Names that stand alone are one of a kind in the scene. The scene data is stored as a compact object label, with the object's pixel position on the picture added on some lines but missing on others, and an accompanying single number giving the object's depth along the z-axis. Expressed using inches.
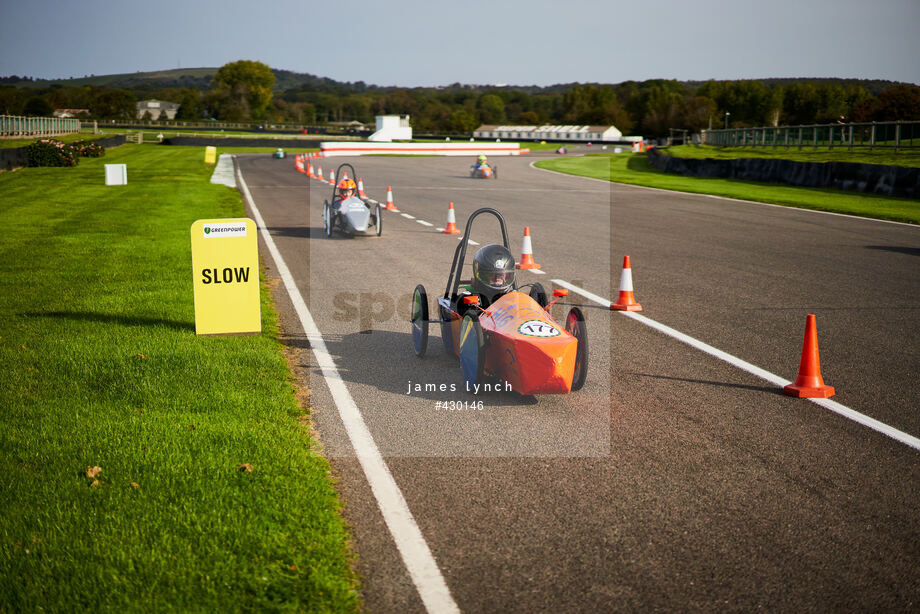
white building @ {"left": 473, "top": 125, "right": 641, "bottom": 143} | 6220.5
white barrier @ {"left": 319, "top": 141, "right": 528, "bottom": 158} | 2991.4
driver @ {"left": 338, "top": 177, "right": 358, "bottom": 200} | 685.3
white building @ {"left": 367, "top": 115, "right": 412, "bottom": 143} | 4443.9
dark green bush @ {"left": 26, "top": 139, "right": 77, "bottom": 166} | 1583.4
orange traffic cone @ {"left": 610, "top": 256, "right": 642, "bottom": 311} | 423.5
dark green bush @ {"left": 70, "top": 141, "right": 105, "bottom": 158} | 1916.0
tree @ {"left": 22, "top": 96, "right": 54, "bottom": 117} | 5543.3
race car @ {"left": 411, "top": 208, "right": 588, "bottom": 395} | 258.2
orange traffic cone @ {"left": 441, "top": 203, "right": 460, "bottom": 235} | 722.8
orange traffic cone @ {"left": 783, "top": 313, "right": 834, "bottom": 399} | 283.0
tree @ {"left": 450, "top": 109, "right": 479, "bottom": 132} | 6535.4
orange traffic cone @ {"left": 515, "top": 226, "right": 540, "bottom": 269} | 555.2
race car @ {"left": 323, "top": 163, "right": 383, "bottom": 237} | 674.8
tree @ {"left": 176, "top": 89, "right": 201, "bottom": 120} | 7785.4
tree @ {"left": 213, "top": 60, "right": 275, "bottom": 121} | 7015.8
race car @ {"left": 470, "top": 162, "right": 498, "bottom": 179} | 1658.5
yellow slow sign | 345.1
